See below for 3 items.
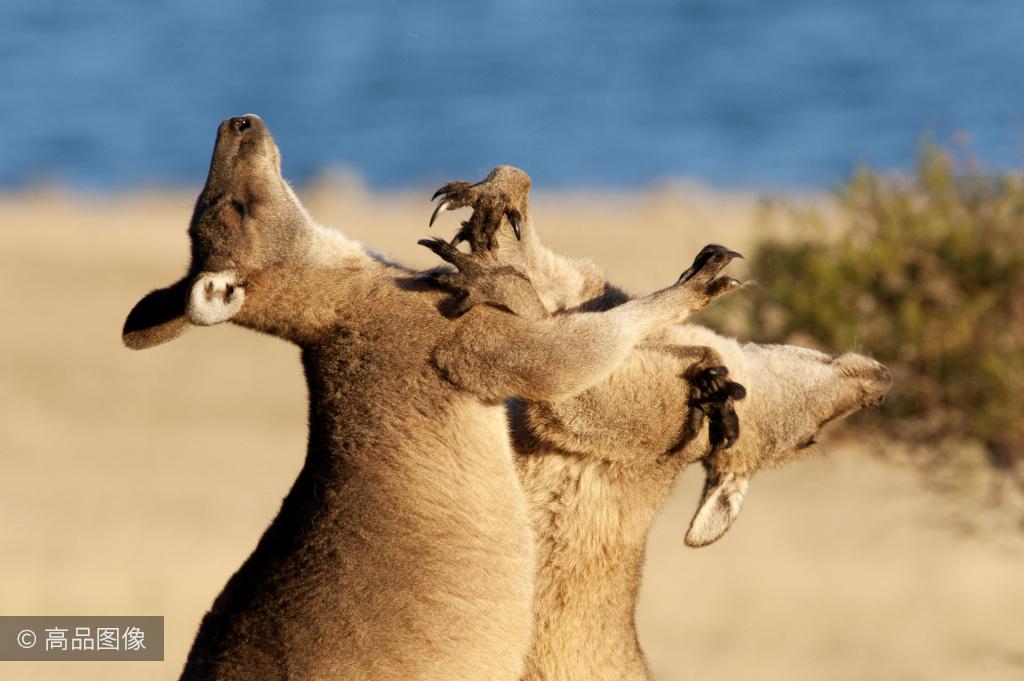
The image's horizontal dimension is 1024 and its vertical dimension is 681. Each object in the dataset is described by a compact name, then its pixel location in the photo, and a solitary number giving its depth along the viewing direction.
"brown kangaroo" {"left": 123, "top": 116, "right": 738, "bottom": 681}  10.45
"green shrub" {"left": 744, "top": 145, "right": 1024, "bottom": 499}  20.39
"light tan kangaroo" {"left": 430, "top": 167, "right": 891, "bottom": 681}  11.79
